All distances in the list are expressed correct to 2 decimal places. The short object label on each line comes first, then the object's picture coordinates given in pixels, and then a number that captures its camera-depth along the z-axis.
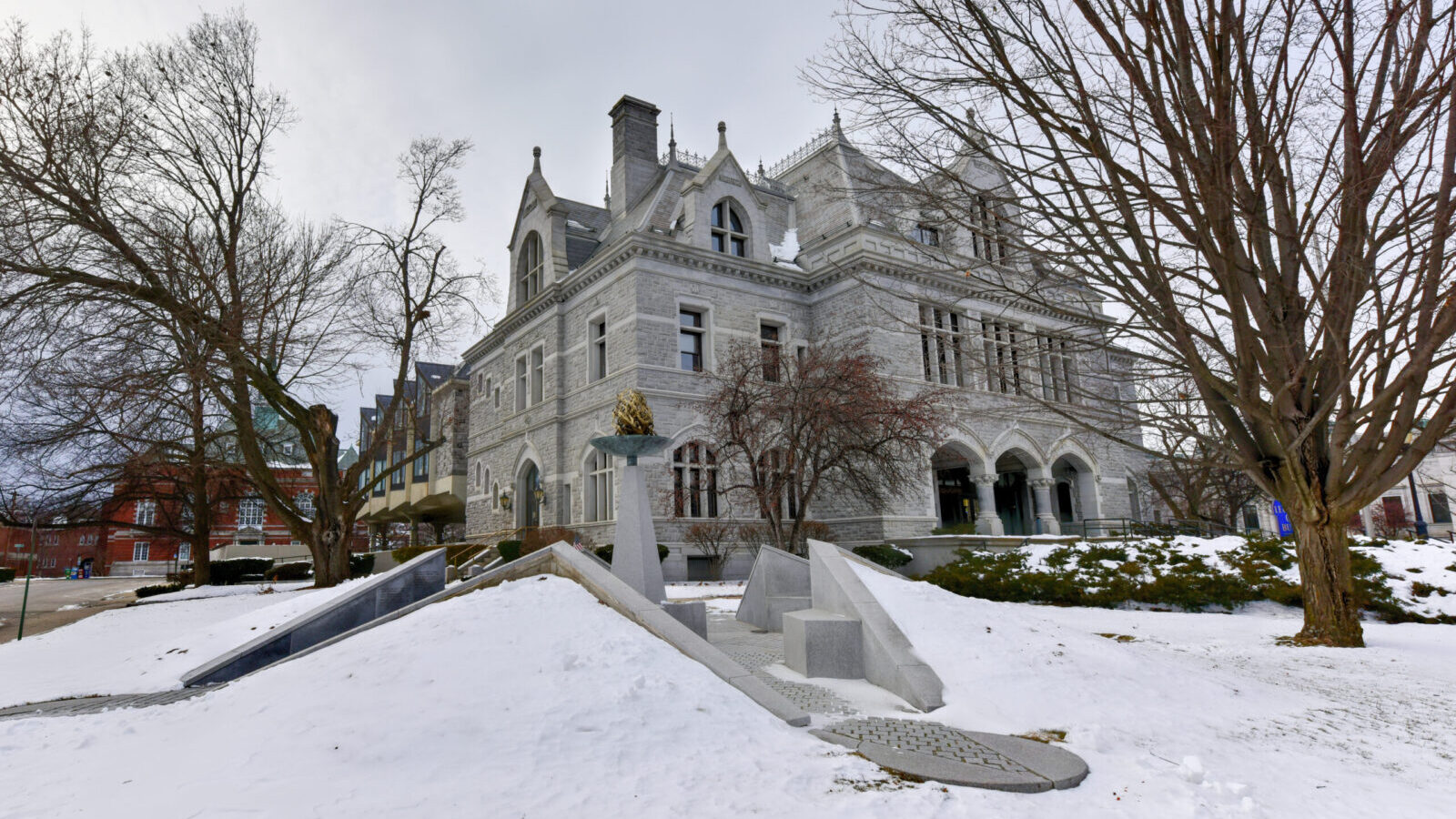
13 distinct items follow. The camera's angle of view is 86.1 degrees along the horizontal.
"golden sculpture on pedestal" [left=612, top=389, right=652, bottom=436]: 10.49
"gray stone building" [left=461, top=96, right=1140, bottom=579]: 23.66
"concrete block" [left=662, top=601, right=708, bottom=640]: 8.66
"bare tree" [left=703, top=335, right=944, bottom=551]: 17.59
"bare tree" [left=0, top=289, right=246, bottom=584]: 13.22
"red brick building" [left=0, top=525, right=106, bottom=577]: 55.34
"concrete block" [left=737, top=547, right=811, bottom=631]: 10.74
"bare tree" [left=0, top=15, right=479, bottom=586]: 13.03
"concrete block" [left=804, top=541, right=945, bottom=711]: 6.33
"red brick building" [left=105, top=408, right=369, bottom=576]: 23.28
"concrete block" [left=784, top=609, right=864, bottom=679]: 7.33
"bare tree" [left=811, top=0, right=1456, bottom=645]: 6.67
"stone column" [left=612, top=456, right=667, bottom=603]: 10.05
